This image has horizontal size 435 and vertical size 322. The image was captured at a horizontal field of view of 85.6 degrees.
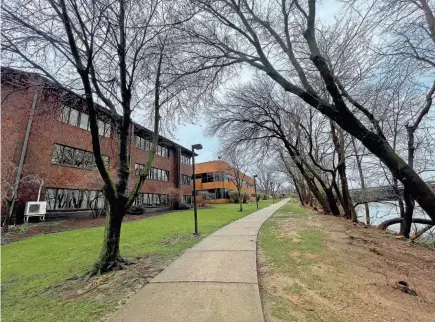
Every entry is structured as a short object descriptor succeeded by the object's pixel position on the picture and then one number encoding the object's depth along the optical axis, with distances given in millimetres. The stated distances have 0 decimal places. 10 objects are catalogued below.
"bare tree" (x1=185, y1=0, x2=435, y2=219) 4578
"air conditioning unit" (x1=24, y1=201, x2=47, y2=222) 13508
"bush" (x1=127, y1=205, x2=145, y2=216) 21103
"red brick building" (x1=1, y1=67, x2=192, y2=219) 13508
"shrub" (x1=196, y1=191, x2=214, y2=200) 35984
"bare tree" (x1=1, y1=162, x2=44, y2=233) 11897
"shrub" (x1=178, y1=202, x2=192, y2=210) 29016
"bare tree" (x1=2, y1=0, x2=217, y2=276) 4516
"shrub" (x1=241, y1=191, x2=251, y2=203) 42272
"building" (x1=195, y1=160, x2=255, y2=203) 43875
